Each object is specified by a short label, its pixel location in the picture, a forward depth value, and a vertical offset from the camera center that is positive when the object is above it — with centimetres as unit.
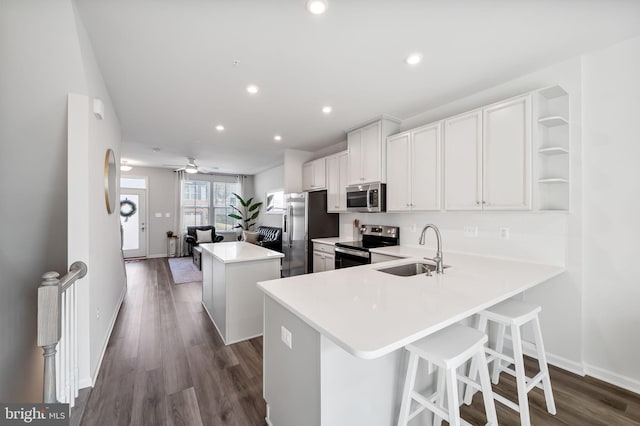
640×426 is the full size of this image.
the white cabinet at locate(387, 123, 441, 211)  289 +54
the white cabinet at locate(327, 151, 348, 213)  419 +53
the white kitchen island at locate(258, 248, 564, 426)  108 -48
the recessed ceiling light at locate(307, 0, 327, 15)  155 +129
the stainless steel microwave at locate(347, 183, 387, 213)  347 +22
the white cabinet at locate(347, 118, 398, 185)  348 +90
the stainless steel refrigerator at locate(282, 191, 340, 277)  445 -23
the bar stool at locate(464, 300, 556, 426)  150 -89
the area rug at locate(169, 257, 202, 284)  516 -132
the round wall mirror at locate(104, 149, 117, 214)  259 +36
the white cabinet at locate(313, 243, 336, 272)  398 -71
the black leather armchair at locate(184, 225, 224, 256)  751 -66
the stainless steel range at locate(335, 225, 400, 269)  339 -46
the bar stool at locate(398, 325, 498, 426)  118 -70
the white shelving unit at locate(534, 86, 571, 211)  216 +54
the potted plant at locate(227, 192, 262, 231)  848 -2
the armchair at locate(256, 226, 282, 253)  594 -62
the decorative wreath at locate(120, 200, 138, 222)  731 +15
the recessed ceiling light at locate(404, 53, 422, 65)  210 +130
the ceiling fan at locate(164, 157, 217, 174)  573 +130
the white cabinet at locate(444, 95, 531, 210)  222 +53
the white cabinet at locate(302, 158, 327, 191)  469 +74
